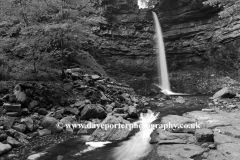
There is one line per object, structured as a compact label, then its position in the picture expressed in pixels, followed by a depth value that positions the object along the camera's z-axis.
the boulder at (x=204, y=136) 5.82
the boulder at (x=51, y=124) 7.34
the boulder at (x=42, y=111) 8.40
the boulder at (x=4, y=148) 5.35
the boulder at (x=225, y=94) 14.88
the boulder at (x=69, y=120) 7.98
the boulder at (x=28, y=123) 7.03
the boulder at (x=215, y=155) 4.75
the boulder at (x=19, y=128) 6.75
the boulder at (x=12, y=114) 7.38
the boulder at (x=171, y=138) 6.05
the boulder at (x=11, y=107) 7.58
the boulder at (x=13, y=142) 5.84
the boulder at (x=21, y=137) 6.23
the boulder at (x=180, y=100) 15.73
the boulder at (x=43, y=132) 6.98
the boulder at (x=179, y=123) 7.13
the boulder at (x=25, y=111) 7.79
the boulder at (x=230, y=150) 4.78
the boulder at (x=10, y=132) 6.30
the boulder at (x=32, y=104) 8.29
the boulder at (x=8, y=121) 6.64
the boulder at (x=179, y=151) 5.04
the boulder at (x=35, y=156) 5.30
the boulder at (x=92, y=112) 8.83
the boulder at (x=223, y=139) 5.73
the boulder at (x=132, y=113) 9.97
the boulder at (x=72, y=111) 9.02
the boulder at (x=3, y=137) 5.91
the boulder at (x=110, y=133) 6.94
